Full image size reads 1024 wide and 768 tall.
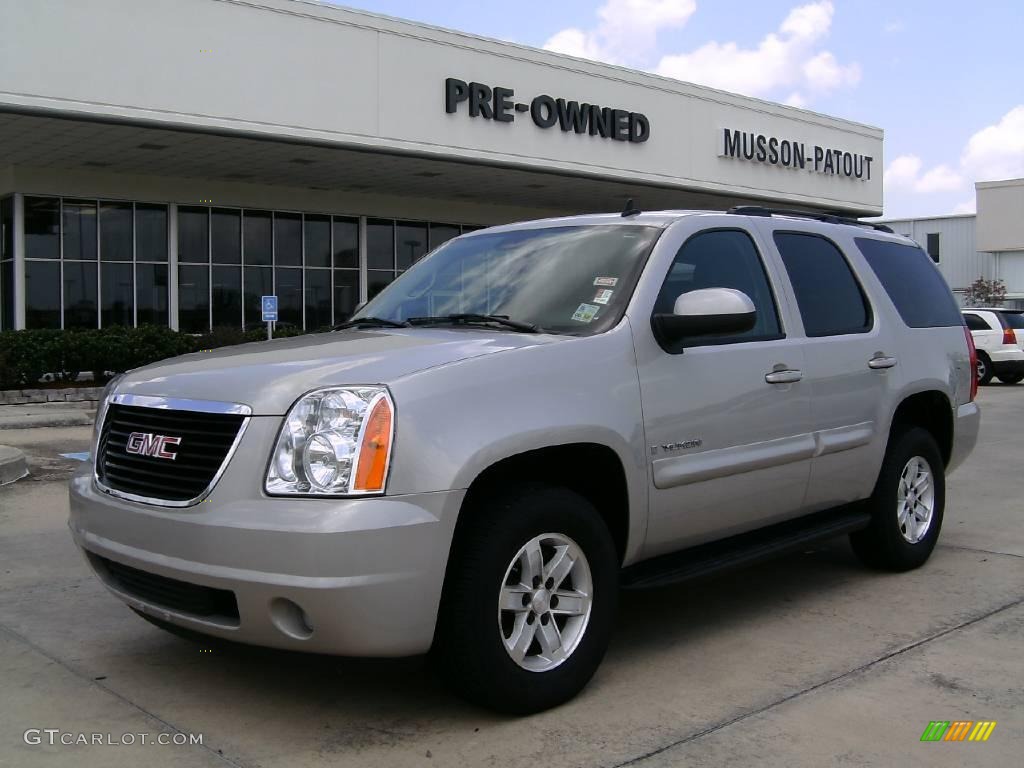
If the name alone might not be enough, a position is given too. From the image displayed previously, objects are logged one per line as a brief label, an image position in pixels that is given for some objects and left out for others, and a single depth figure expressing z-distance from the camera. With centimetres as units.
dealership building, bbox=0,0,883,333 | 1892
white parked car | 2247
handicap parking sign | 1909
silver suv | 344
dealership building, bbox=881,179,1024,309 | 6034
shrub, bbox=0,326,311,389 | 1795
